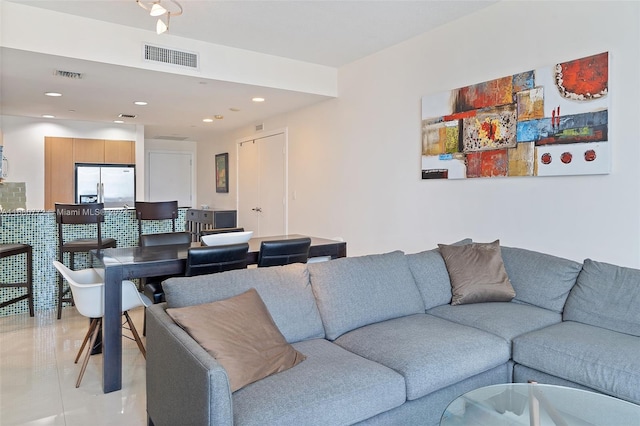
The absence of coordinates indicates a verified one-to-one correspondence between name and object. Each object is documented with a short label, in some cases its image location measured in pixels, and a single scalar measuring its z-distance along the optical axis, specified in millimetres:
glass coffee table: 1556
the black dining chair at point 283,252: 3062
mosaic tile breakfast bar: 4254
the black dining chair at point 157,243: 3070
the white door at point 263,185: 6309
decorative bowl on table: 3119
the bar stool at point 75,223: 4223
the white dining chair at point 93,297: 2686
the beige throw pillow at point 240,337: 1689
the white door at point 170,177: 9109
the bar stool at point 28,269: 3883
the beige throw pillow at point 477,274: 2811
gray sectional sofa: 1616
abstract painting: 2834
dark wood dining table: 2619
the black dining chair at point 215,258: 2646
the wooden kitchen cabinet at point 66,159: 6820
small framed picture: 8039
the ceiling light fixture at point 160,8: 2788
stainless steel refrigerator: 7062
